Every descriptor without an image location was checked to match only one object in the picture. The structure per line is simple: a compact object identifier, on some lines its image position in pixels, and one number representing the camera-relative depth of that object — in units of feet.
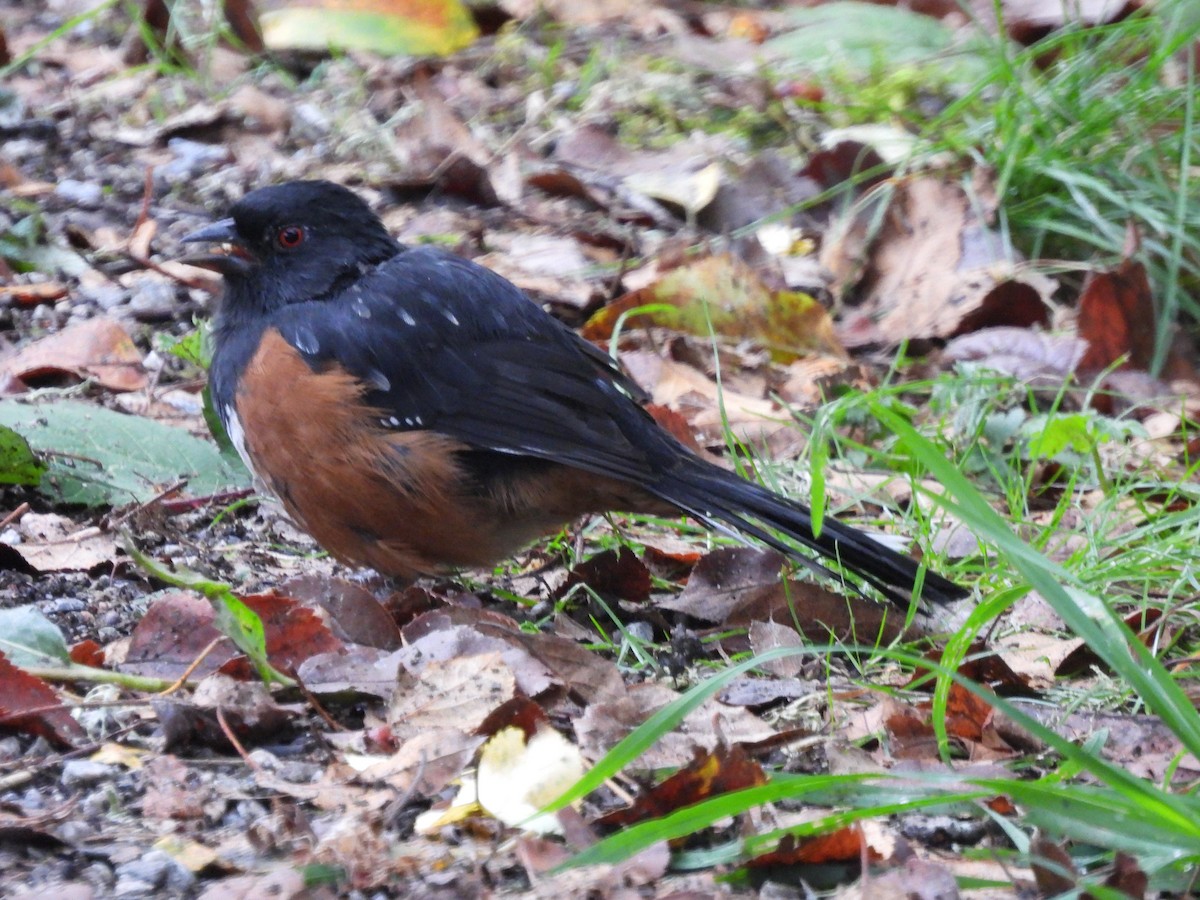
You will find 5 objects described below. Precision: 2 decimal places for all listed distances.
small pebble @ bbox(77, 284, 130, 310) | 28.22
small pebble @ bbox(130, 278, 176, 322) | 28.09
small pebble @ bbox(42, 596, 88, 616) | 18.44
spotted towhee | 20.29
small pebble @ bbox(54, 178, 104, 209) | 31.65
